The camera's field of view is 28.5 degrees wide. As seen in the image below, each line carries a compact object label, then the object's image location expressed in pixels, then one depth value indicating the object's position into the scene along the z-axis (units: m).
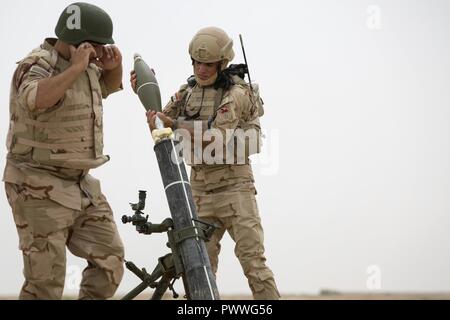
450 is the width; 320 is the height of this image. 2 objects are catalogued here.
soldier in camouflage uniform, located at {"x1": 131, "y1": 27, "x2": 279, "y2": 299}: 7.75
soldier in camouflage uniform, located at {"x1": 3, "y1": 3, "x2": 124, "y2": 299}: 6.07
